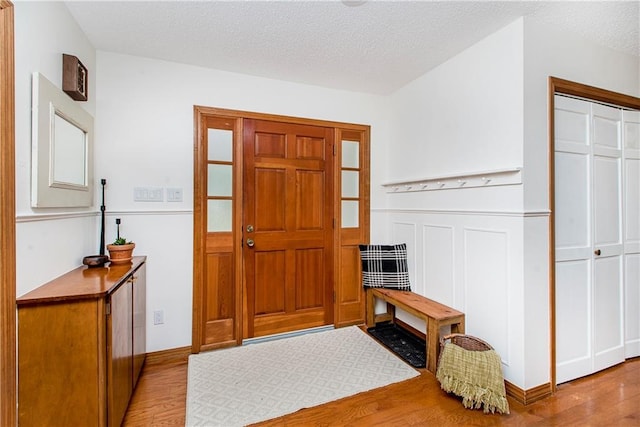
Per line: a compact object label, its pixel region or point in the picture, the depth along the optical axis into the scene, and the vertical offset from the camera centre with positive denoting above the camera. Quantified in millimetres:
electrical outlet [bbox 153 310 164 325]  2354 -829
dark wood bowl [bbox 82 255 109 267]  1819 -288
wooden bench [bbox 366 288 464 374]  2121 -745
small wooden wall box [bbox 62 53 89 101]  1699 +831
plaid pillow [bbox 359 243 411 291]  2836 -505
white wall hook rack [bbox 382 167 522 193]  1860 +280
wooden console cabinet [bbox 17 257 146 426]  1235 -618
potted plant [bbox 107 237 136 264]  1893 -243
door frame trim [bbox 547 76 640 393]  1895 +56
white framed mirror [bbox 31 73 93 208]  1397 +374
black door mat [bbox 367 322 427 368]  2371 -1157
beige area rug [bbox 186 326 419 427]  1771 -1167
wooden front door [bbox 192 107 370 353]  2527 -74
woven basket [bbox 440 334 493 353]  1965 -879
